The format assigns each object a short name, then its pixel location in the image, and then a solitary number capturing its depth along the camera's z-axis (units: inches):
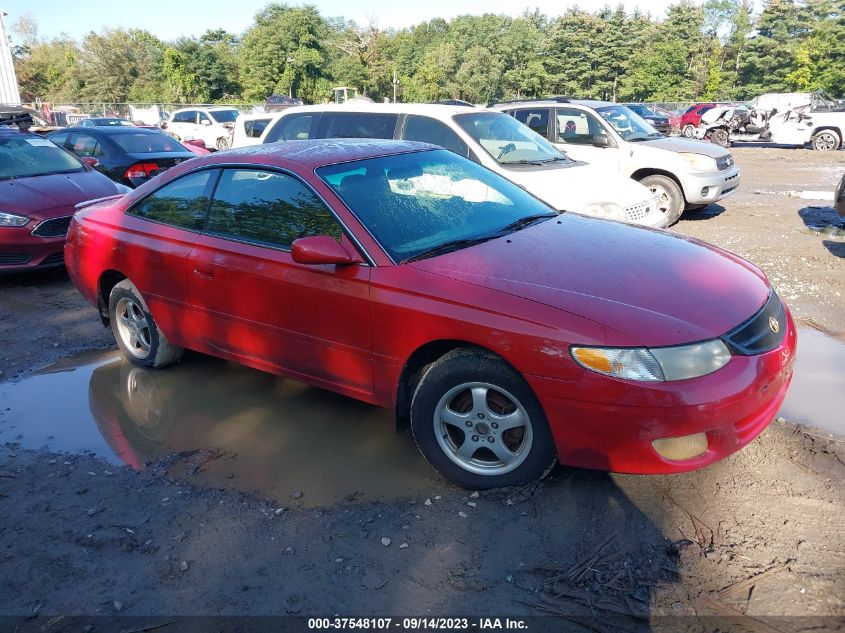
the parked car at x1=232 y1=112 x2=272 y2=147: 395.5
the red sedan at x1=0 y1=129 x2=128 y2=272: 275.0
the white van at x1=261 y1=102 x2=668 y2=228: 276.1
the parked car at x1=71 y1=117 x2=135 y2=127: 906.7
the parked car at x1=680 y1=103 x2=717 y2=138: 1027.3
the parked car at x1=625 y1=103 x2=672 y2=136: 983.0
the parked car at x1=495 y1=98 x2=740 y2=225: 373.7
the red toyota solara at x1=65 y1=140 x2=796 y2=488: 109.6
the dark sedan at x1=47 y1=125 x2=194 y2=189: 427.5
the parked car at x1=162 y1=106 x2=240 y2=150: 882.8
